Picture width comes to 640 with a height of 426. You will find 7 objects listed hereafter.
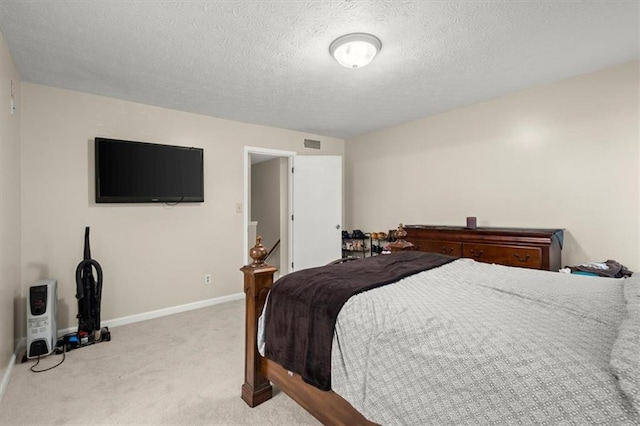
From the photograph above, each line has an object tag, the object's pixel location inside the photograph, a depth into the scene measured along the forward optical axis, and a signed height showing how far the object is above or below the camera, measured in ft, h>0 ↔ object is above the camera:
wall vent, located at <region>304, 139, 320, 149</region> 15.83 +3.49
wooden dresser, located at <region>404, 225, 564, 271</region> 8.73 -1.07
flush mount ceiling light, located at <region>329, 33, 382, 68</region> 6.85 +3.72
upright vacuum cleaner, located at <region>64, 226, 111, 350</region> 8.96 -2.63
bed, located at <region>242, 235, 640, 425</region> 2.61 -1.45
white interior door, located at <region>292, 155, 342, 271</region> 15.25 +0.05
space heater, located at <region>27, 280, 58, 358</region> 8.11 -2.85
